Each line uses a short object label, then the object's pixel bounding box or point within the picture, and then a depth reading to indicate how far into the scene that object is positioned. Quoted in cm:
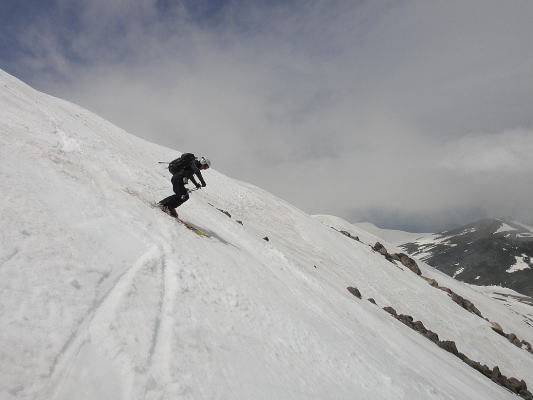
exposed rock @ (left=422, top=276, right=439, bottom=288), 3548
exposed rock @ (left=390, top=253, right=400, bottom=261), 3818
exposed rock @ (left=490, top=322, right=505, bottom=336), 3007
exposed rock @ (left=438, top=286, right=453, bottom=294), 3516
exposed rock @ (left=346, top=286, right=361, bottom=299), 1914
